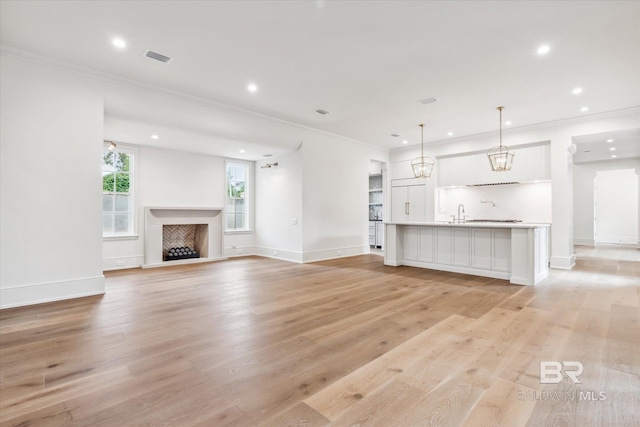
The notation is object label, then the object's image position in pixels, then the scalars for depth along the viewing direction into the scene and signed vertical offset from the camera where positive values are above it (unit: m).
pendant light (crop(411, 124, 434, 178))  7.43 +1.54
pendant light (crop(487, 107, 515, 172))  5.61 +1.00
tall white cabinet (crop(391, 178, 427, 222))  8.64 +0.43
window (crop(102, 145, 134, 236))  6.36 +0.49
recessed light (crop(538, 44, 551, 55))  3.54 +1.97
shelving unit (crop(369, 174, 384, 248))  10.25 +0.11
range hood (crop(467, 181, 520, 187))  7.32 +0.76
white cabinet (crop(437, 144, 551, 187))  6.74 +1.12
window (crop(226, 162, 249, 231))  8.24 +0.51
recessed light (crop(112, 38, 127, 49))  3.45 +1.99
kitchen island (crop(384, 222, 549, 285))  4.75 -0.63
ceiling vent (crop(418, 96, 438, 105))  5.23 +1.99
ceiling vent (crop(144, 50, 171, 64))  3.73 +1.99
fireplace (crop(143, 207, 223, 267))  6.70 -0.51
